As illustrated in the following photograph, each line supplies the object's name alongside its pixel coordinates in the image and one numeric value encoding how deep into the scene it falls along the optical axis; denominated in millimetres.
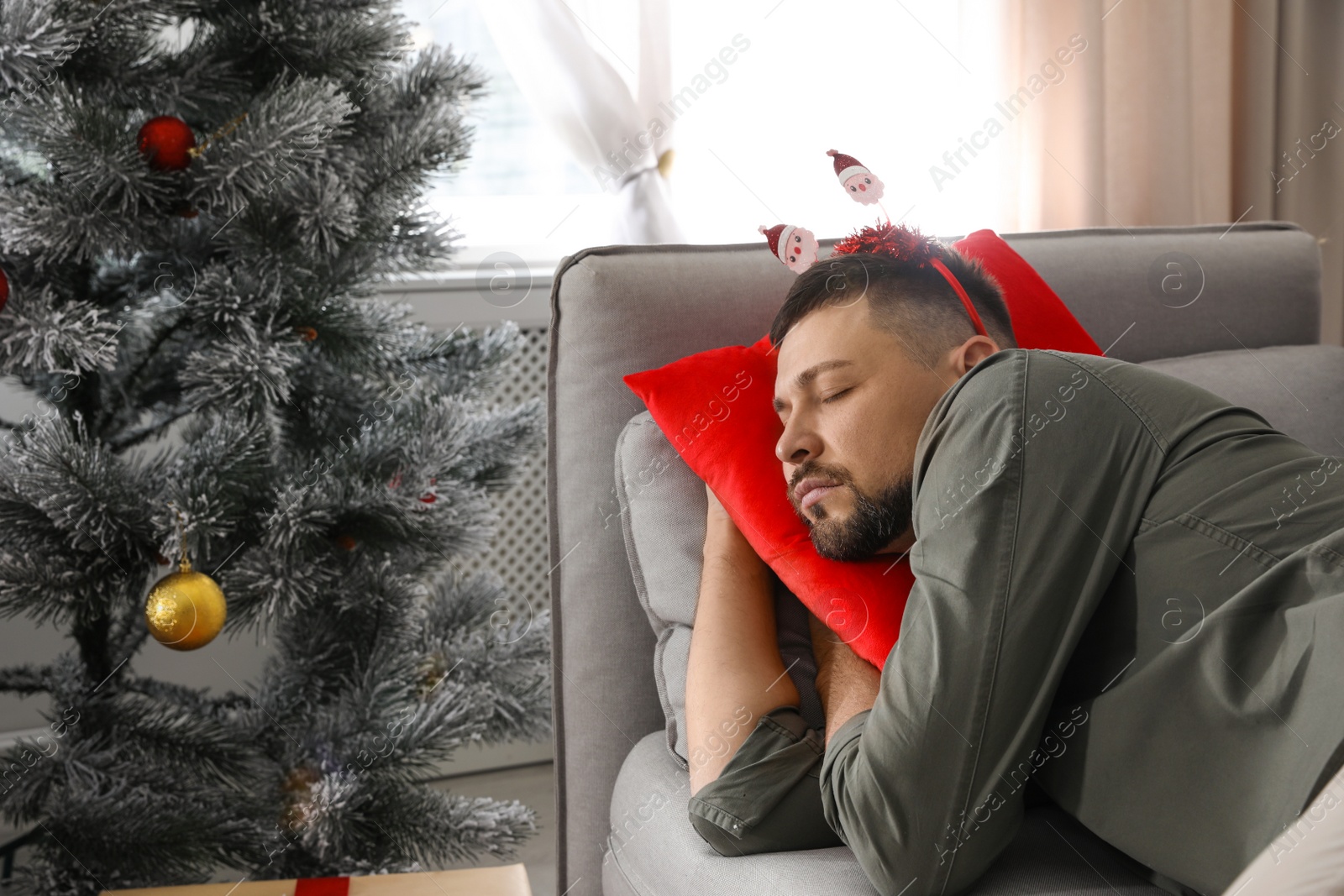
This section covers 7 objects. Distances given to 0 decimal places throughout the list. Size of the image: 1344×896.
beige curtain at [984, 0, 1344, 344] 2150
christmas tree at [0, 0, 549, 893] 1128
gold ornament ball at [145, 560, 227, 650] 1106
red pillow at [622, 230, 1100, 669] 930
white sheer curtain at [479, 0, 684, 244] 1903
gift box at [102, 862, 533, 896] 1098
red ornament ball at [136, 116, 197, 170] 1143
